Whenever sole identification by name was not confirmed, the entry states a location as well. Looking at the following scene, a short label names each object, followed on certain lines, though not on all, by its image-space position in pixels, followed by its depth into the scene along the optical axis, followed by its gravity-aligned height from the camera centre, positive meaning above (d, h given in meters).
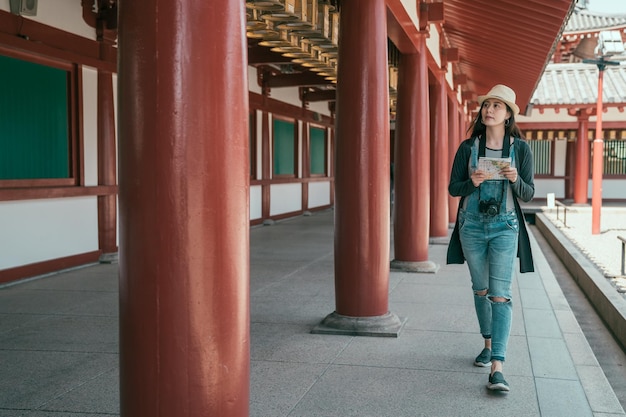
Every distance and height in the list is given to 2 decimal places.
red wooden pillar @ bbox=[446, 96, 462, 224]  14.57 +0.54
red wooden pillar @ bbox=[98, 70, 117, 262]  8.93 +0.00
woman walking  4.04 -0.22
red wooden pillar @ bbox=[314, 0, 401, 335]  5.38 -0.09
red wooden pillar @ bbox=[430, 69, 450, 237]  11.36 +0.01
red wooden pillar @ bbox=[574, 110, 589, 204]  24.03 +0.03
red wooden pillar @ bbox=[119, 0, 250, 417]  2.53 -0.15
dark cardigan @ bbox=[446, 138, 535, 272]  4.08 -0.12
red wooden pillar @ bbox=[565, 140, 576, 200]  26.58 -0.21
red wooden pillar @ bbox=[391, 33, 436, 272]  8.44 -0.09
